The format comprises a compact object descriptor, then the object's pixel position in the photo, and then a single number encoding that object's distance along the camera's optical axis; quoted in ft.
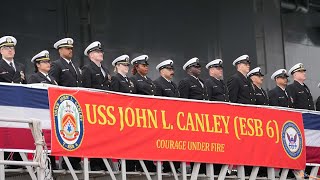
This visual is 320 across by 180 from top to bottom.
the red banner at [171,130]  47.50
